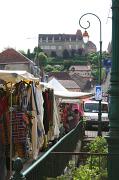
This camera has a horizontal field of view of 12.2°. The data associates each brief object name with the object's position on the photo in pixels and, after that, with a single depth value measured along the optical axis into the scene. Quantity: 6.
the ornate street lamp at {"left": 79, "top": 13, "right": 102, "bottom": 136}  24.06
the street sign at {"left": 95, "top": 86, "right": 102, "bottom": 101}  25.30
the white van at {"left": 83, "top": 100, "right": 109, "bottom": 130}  30.89
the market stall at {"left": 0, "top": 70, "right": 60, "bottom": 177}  9.52
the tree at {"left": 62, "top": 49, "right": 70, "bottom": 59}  196.64
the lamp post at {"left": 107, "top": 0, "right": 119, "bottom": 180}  5.89
